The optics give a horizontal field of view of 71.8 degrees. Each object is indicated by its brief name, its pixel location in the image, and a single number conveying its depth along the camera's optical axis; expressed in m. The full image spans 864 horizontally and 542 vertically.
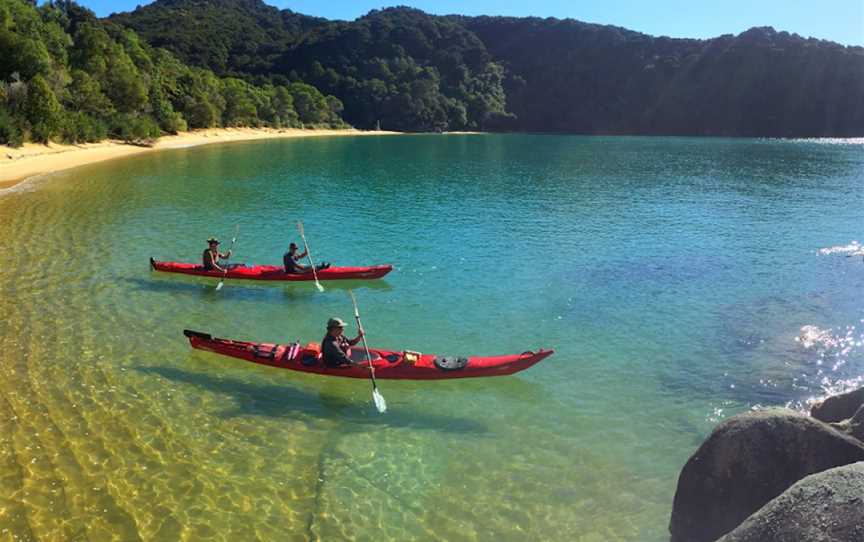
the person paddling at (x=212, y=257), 20.53
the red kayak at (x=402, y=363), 13.27
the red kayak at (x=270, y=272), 20.56
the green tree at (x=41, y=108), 50.84
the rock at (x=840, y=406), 9.71
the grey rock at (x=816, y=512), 4.98
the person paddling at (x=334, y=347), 13.27
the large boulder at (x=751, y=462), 7.29
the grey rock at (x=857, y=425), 8.06
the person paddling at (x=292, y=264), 20.59
